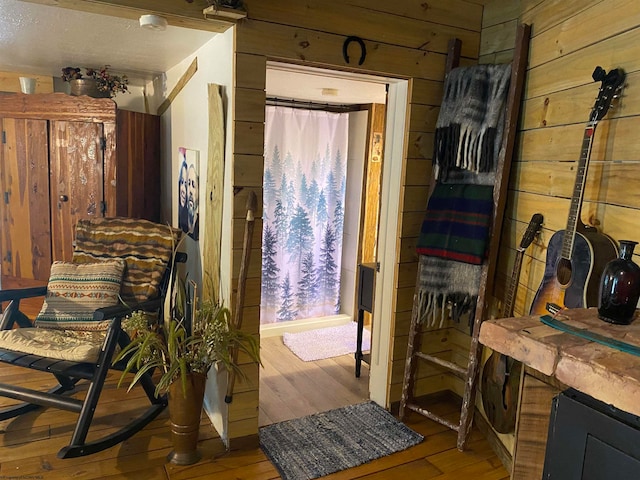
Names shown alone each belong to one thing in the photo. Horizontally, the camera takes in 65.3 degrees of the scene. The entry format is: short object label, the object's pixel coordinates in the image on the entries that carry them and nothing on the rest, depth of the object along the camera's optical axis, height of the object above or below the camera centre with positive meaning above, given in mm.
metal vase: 2168 -1116
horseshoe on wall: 2307 +569
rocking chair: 2277 -812
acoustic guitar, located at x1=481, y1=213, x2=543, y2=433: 2188 -885
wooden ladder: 2258 -482
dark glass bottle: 1251 -257
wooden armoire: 3514 -98
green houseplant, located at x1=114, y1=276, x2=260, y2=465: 2123 -833
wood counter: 992 -386
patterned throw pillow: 2703 -748
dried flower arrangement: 3482 +560
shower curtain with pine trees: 3957 -345
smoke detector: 1971 +548
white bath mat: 3662 -1326
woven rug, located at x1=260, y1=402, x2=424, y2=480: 2291 -1333
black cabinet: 1056 -568
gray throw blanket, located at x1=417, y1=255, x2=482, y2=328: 2465 -549
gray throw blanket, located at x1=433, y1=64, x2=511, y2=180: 2305 +287
